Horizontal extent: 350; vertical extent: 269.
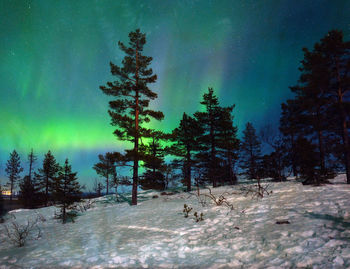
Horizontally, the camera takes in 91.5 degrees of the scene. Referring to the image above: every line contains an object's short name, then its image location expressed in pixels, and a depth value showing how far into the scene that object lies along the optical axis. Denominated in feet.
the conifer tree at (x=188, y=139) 70.23
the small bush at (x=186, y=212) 23.59
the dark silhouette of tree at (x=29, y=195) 82.38
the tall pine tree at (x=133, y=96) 43.98
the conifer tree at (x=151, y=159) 43.16
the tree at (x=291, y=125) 50.29
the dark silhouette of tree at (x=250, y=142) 97.30
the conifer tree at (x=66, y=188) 36.06
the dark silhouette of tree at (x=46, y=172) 87.64
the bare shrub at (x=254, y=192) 27.90
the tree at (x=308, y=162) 35.70
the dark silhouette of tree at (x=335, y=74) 39.14
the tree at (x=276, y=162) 53.26
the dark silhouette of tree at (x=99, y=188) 134.11
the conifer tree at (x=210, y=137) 68.03
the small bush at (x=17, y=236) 19.91
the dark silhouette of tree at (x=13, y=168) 134.51
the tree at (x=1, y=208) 55.03
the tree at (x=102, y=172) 115.51
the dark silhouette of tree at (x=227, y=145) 66.65
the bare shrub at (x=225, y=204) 24.48
